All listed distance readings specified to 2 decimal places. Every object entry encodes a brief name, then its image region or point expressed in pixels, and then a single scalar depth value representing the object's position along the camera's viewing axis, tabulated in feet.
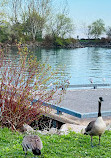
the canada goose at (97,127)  20.16
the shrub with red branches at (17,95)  26.32
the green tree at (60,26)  296.51
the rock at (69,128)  25.69
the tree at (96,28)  395.14
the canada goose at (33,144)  16.68
